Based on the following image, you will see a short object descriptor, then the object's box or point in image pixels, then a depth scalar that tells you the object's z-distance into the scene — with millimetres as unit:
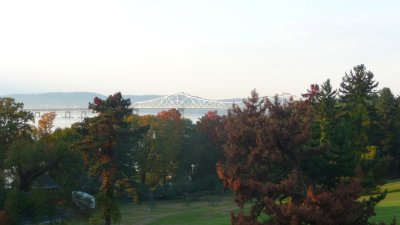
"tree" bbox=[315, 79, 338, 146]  46231
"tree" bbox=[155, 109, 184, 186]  60906
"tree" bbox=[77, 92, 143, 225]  35625
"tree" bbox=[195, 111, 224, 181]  63812
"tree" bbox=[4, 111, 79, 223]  26203
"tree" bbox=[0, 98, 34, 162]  38781
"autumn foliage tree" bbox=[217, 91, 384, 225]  14781
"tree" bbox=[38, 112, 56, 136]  57938
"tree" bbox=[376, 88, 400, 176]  55500
